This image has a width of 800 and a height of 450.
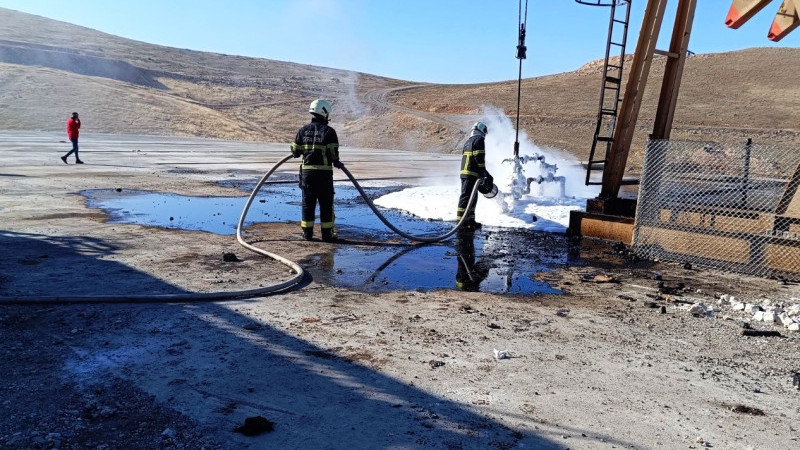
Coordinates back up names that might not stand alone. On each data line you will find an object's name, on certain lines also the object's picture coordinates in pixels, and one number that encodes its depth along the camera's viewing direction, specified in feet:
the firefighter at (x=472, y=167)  32.40
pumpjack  29.27
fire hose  16.15
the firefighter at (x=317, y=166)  27.53
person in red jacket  61.26
